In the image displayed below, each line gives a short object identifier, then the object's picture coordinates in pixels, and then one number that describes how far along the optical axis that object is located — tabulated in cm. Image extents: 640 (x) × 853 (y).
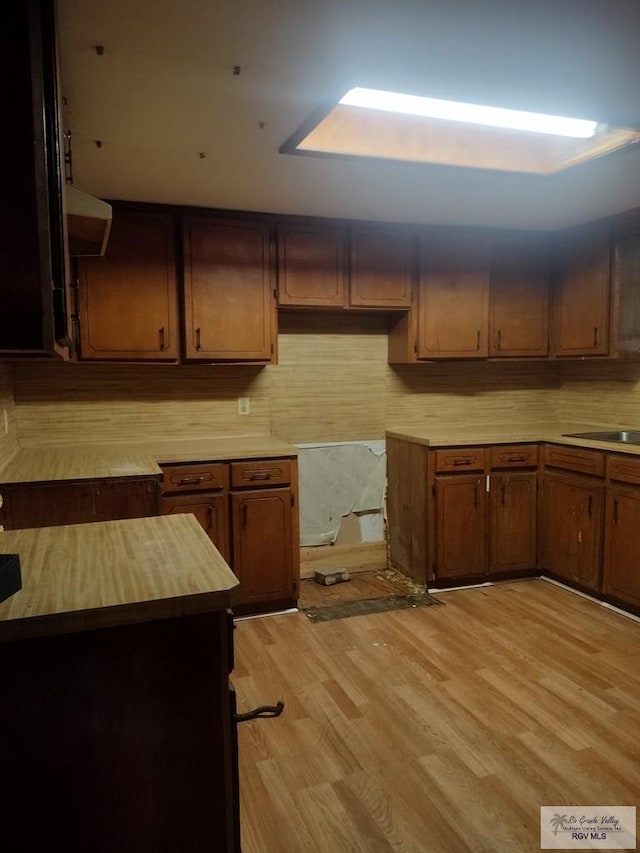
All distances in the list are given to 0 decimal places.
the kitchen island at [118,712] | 101
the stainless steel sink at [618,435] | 357
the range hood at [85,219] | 158
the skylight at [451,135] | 202
